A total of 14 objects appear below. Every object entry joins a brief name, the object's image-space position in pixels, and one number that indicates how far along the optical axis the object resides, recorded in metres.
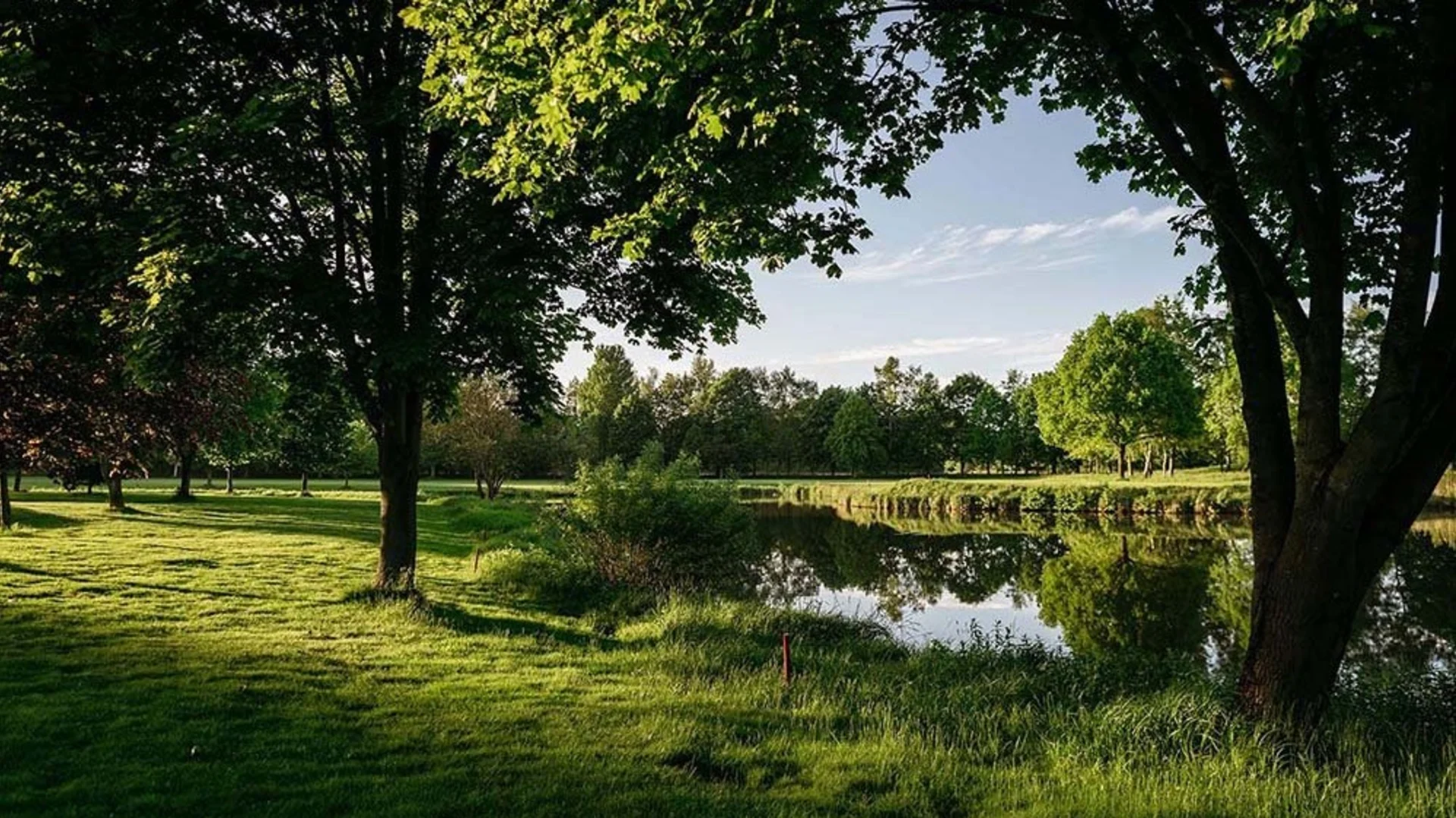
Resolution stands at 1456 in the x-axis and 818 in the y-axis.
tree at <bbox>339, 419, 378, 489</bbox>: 59.91
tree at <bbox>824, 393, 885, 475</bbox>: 82.12
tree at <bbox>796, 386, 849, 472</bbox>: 90.19
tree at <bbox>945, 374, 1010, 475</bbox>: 83.38
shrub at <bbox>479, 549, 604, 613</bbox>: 14.80
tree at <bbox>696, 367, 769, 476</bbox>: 87.81
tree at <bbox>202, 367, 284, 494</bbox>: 20.89
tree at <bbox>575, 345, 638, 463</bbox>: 78.31
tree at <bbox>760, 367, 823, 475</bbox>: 91.25
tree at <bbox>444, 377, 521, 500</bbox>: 44.25
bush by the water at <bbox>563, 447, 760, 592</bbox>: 17.38
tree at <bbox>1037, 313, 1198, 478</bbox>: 47.84
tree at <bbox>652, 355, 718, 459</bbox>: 88.81
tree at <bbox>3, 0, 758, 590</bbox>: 10.22
